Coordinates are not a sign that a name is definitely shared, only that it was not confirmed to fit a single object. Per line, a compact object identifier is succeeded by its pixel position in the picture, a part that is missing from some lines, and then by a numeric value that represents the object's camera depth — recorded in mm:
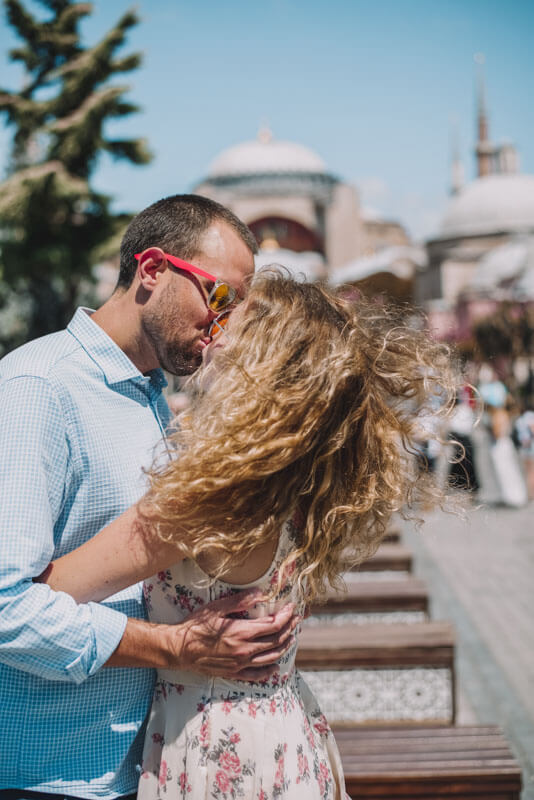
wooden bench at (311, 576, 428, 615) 4949
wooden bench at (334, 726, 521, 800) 2883
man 1520
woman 1568
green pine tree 11594
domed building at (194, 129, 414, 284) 53219
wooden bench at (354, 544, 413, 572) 6047
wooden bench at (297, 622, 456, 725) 4004
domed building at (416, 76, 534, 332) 45562
